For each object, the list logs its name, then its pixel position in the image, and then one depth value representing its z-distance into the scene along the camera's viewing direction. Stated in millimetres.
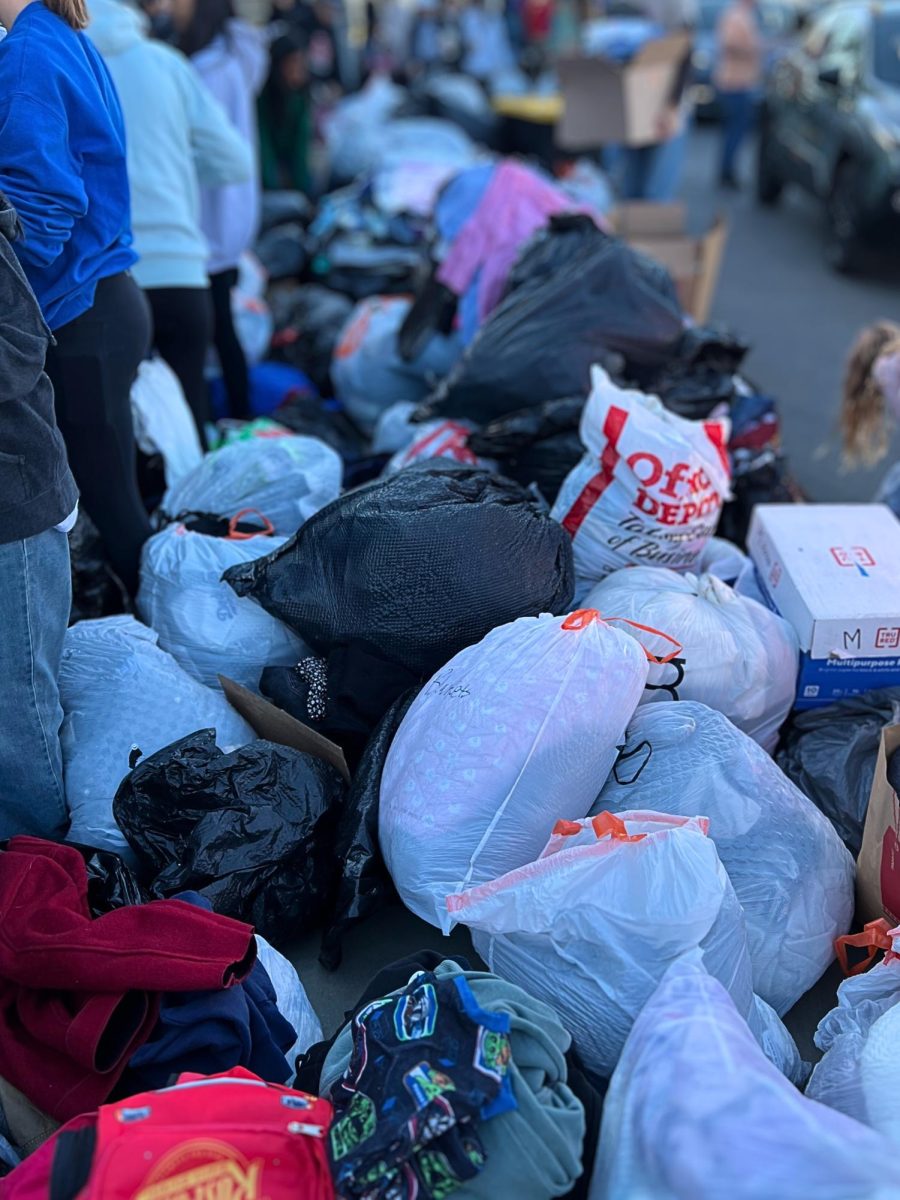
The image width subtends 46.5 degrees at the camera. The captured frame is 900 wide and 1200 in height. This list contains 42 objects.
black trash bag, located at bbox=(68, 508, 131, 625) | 2643
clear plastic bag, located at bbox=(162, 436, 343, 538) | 2842
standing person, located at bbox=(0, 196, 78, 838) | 1742
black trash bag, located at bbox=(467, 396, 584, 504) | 2941
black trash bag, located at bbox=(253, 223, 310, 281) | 5613
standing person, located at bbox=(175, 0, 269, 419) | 3939
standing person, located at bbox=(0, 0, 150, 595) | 2018
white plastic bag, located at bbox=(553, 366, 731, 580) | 2592
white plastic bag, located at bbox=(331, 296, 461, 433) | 4062
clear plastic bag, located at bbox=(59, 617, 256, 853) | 2111
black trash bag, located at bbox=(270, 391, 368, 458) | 3904
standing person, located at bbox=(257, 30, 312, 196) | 6098
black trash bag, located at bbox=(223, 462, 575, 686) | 2236
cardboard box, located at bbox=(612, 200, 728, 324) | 4969
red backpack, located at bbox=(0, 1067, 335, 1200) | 1226
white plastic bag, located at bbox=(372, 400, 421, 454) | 3531
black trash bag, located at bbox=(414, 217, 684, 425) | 3195
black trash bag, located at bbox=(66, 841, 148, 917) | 1850
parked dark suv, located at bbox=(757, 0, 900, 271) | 6180
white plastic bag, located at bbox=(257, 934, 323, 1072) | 1810
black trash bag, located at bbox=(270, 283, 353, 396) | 4695
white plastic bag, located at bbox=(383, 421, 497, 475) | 3066
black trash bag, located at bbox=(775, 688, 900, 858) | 2197
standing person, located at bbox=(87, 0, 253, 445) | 2990
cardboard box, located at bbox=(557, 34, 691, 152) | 5797
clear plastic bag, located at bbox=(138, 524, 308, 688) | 2482
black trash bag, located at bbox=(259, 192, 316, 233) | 6352
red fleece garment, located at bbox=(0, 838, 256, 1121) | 1569
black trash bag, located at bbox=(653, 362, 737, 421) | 3385
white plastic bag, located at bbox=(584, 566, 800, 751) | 2268
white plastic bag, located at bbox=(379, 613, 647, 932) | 1936
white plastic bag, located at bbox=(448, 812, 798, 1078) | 1563
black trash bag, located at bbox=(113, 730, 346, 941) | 1969
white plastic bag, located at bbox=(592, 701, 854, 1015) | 1920
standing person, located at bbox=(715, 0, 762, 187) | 8602
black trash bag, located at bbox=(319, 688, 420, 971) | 2053
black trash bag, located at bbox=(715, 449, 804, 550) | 3305
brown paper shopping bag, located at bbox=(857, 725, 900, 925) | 1877
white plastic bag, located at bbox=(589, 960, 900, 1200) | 1150
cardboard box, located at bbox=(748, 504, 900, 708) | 2332
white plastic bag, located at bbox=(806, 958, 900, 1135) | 1488
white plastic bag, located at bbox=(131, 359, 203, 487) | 3084
